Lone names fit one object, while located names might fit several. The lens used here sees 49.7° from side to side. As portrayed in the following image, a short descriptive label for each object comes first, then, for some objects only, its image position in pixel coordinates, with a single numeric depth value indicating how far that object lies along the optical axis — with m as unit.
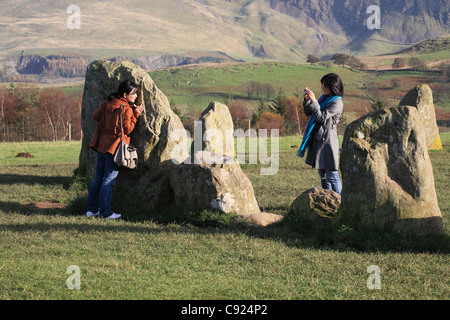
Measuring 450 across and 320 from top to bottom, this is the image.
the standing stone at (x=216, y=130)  17.89
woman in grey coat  9.76
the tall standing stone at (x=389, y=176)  8.10
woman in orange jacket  10.78
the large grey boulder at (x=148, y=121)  11.79
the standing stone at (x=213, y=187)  10.16
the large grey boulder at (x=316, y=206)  9.27
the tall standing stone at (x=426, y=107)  24.88
